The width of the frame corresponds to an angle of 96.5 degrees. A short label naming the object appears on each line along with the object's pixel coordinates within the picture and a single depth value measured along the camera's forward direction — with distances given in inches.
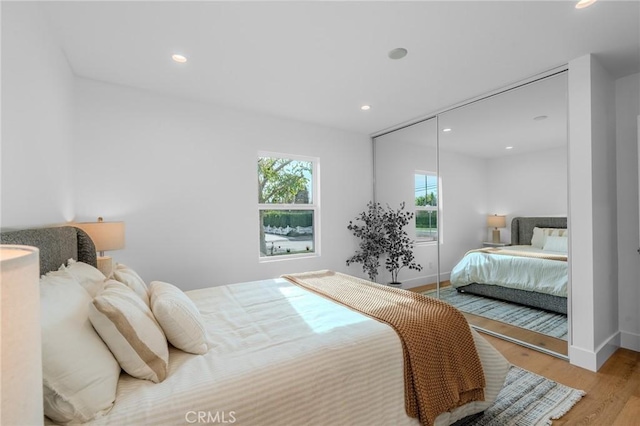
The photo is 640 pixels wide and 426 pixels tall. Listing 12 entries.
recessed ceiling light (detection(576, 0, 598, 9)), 67.8
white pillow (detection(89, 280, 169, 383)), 42.4
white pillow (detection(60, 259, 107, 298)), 58.4
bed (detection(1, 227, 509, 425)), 38.3
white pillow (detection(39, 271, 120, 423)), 33.4
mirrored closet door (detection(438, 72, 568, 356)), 100.2
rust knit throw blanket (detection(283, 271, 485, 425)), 55.8
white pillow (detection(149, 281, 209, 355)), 51.9
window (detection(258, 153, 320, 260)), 146.4
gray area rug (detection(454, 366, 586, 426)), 67.9
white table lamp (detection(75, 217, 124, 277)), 88.8
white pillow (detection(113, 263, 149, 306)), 63.3
